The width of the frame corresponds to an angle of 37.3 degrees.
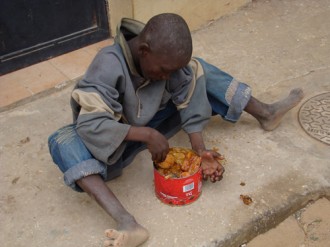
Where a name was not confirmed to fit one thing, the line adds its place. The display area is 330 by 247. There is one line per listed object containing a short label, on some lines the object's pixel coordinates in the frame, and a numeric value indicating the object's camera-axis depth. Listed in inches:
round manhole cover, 102.8
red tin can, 81.1
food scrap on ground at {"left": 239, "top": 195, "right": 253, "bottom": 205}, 86.8
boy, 76.7
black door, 119.3
